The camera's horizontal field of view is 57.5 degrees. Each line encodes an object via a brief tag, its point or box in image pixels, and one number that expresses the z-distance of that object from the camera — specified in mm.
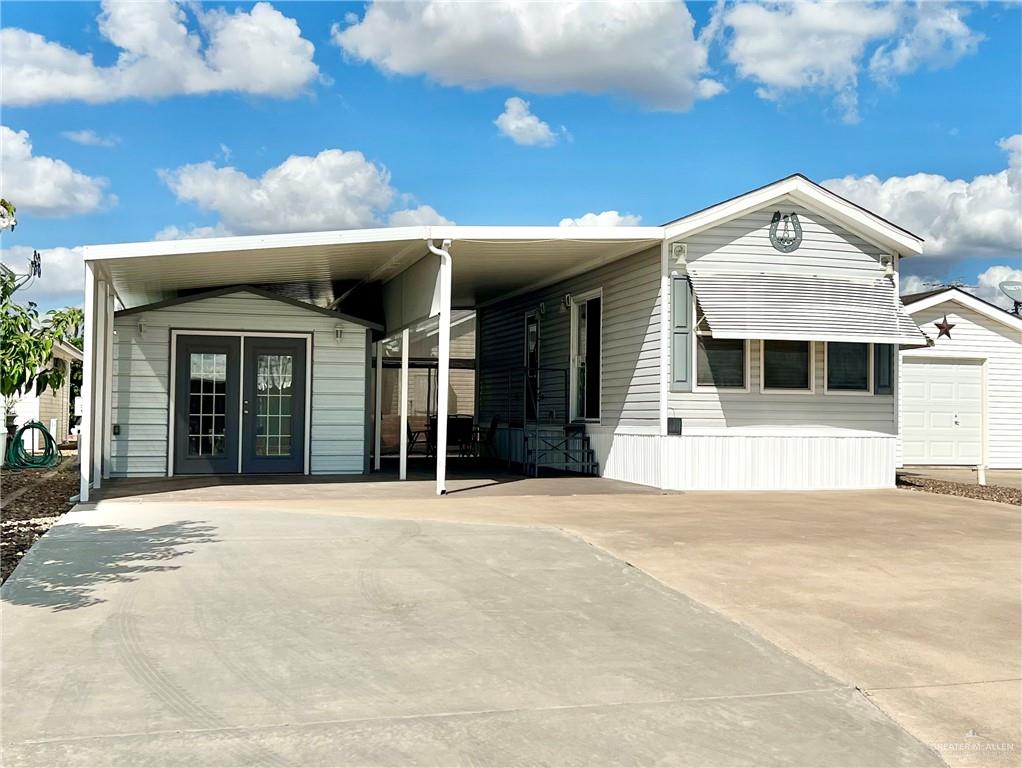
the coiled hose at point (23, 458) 16016
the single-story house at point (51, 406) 20844
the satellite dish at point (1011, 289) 13664
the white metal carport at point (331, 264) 9906
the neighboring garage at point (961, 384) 15797
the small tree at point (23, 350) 15812
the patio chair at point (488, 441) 17547
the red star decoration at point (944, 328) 15625
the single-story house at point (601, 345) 11297
